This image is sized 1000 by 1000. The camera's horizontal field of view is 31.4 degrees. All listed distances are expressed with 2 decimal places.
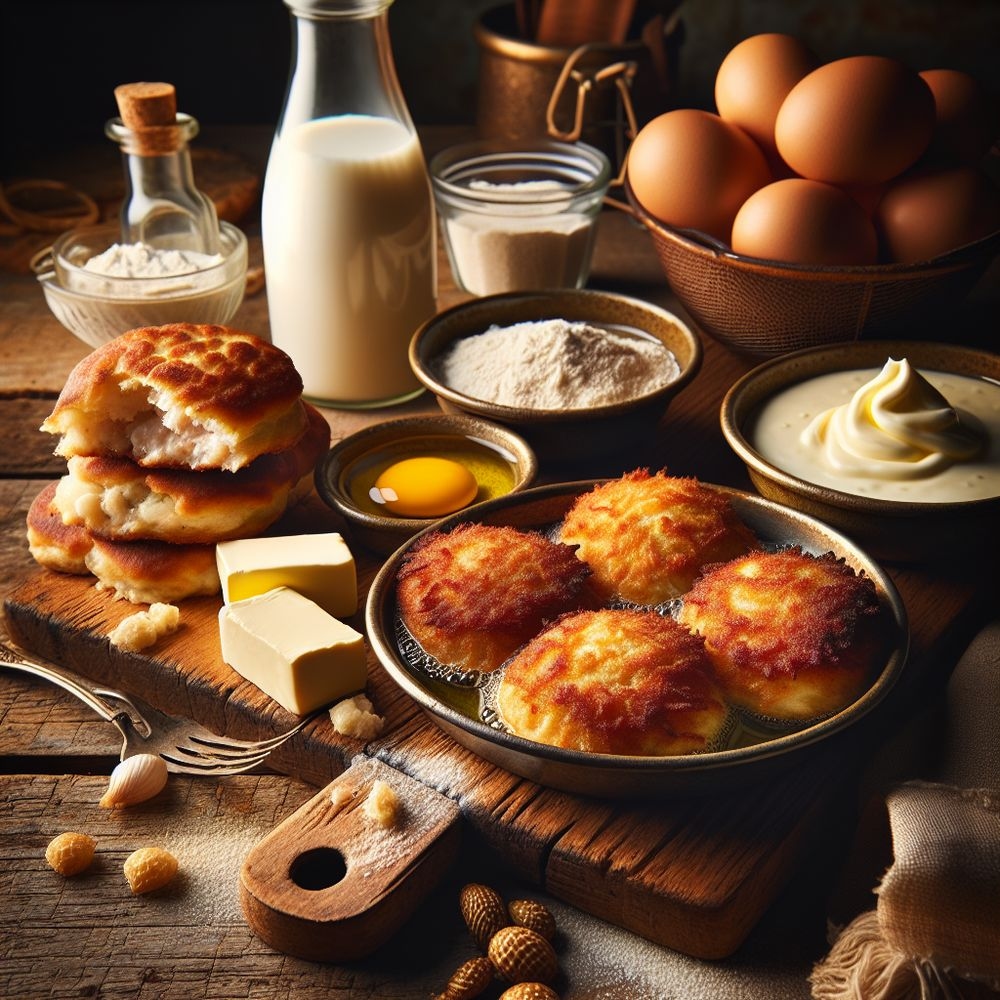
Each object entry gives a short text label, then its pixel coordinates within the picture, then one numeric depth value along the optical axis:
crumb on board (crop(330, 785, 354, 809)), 0.52
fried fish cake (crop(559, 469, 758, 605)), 0.57
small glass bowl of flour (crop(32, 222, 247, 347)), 0.71
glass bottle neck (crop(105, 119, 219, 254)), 0.74
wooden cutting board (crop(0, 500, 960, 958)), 0.49
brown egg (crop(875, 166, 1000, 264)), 0.68
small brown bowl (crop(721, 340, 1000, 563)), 0.59
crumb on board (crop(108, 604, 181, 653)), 0.58
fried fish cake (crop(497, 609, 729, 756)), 0.50
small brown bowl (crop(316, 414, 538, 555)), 0.61
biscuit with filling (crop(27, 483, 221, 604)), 0.59
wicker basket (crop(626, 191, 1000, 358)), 0.68
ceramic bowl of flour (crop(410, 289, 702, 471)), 0.65
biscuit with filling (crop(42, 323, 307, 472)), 0.59
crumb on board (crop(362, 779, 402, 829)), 0.51
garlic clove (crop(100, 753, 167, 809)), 0.54
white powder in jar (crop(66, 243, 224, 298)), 0.71
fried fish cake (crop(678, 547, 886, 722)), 0.52
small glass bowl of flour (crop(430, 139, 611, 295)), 0.76
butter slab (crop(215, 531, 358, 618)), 0.57
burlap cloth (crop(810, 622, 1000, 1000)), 0.47
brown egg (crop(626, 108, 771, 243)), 0.70
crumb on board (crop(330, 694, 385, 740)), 0.54
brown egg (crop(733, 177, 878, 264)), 0.68
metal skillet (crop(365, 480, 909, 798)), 0.49
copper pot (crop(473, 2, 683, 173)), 0.85
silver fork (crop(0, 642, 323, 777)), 0.55
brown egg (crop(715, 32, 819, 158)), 0.72
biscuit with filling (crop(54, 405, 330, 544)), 0.59
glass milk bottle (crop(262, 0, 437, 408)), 0.67
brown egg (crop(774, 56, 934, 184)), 0.68
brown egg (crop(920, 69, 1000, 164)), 0.71
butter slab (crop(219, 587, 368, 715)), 0.55
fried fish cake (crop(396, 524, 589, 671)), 0.54
